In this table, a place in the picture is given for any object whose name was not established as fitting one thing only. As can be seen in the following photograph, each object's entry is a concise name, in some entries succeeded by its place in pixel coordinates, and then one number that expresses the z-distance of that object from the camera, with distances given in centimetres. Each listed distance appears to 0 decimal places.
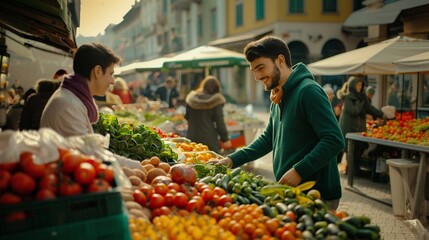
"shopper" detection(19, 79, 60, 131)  523
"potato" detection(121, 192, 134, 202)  263
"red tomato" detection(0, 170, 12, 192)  194
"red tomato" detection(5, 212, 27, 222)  184
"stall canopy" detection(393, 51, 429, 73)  662
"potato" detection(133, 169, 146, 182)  311
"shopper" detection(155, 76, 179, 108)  1464
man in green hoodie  313
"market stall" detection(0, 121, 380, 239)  192
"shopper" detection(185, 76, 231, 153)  788
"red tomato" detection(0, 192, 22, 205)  187
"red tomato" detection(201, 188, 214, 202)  285
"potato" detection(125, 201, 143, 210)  253
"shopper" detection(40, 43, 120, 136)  290
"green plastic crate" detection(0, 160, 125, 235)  185
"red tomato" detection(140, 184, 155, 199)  281
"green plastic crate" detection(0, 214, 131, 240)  186
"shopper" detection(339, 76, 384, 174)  895
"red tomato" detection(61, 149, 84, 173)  208
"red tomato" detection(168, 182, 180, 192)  288
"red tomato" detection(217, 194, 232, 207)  282
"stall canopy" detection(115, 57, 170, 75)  1192
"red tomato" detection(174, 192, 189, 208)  272
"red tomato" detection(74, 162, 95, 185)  202
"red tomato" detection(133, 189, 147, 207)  271
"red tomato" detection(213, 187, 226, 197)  293
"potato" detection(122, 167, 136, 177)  300
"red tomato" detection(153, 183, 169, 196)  281
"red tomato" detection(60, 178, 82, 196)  196
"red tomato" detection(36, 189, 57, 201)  190
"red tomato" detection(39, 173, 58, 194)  196
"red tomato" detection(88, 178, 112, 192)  201
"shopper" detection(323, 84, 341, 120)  1034
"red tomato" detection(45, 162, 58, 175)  205
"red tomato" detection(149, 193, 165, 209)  269
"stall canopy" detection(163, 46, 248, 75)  1106
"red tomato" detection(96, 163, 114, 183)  211
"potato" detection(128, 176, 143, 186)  293
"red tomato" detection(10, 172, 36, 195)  193
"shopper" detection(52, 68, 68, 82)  848
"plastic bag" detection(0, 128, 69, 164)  205
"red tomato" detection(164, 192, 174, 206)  272
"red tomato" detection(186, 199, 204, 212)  268
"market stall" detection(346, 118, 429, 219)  605
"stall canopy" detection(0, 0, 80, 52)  407
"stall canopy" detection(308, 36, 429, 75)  828
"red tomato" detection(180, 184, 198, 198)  286
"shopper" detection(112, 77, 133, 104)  1348
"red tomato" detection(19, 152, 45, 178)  201
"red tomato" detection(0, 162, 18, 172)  201
